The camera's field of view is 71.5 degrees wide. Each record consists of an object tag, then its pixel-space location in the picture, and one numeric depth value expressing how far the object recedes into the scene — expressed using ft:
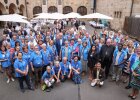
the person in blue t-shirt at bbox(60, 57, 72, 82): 14.27
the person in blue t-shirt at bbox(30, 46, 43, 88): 13.06
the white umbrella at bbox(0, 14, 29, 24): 19.47
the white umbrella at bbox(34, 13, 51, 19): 26.25
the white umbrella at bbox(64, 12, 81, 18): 31.57
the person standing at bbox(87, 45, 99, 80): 14.20
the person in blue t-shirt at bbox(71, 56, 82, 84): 14.29
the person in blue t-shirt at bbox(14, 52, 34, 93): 12.09
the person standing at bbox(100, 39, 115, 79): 14.00
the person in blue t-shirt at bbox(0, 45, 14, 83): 13.74
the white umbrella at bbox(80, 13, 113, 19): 21.88
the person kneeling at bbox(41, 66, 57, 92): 13.16
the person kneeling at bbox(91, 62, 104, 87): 13.61
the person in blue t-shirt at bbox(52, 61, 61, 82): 13.78
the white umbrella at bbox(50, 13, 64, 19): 26.38
